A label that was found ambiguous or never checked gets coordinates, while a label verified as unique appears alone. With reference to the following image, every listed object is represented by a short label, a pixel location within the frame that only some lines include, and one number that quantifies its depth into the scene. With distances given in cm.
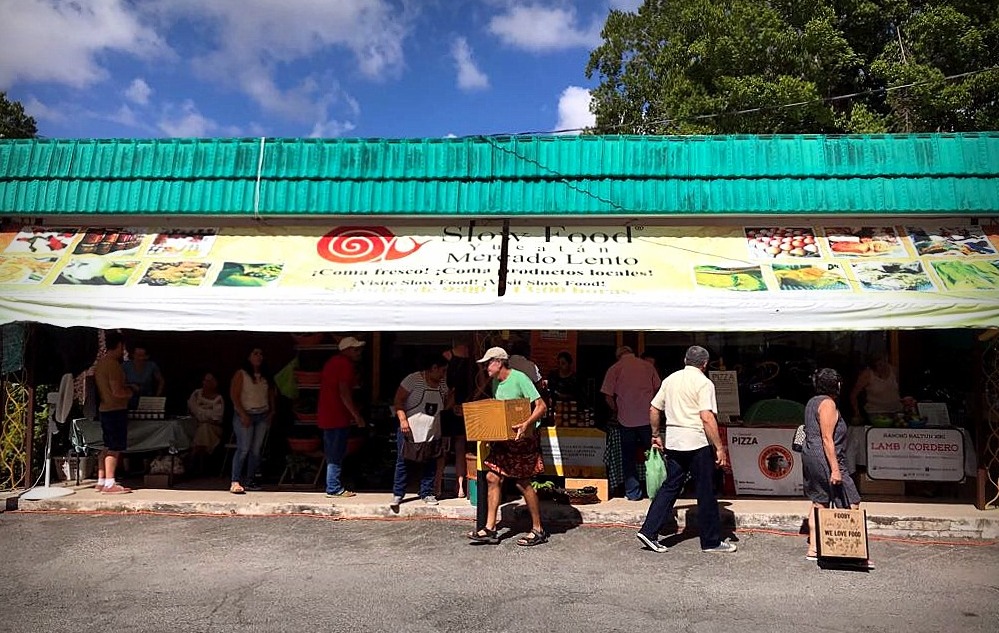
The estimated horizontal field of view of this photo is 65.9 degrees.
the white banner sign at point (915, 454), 802
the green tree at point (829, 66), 1806
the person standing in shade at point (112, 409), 822
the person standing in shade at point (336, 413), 809
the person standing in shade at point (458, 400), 818
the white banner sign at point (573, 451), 827
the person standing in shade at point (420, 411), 766
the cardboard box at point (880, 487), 820
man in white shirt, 628
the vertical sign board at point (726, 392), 895
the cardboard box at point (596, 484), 801
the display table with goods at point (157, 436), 908
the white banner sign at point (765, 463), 820
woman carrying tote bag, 595
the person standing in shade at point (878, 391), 862
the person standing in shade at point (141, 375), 959
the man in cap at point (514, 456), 657
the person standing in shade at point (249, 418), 845
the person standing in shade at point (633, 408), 803
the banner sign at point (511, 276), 705
